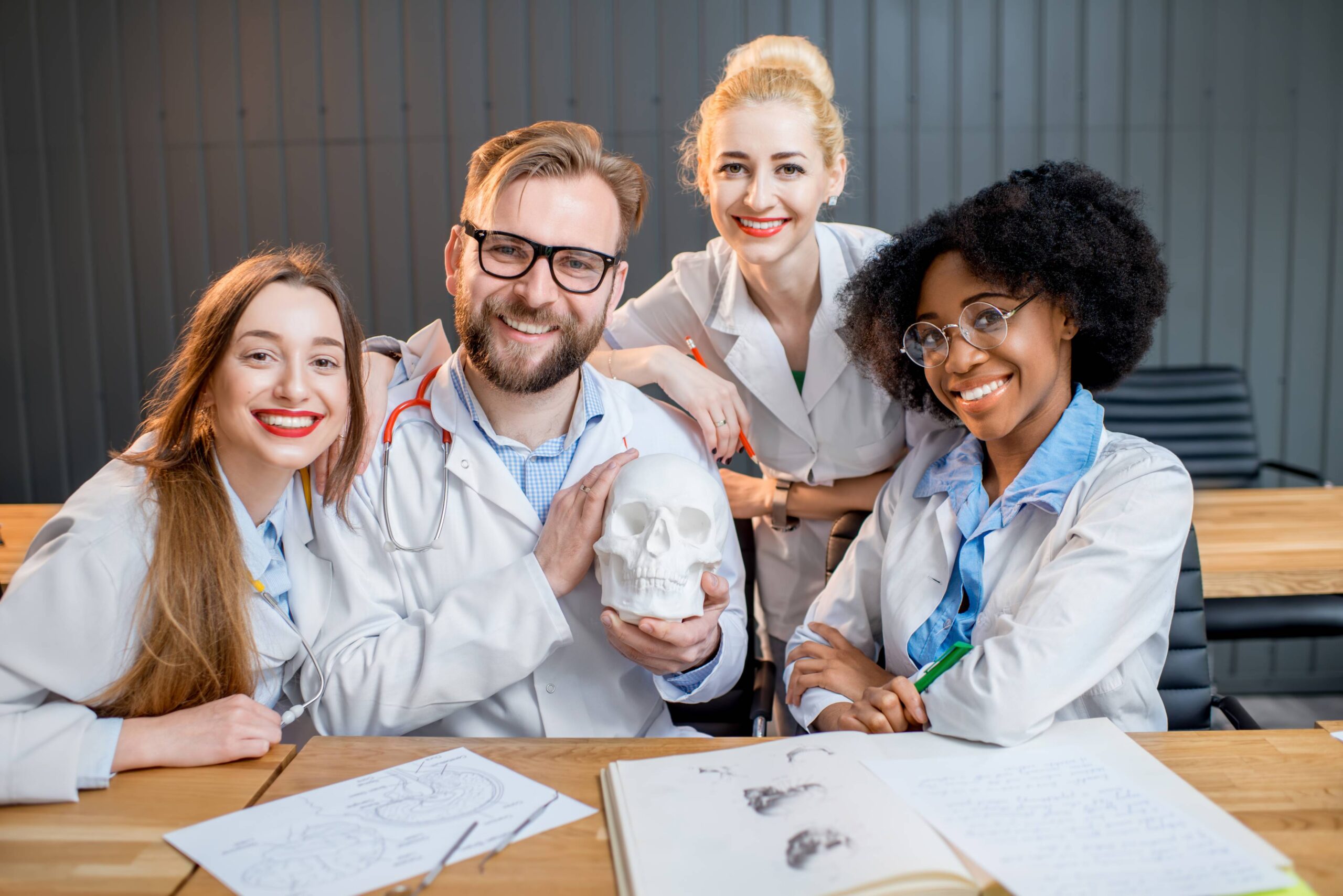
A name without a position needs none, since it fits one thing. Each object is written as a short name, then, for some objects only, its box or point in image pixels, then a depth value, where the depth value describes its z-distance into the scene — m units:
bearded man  1.70
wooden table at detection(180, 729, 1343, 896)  1.09
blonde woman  2.42
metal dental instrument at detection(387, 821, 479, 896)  1.06
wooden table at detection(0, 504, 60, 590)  2.69
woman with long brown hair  1.36
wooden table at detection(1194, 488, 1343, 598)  2.49
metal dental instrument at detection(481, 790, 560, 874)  1.14
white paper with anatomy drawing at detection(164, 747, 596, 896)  1.09
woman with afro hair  1.55
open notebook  1.04
